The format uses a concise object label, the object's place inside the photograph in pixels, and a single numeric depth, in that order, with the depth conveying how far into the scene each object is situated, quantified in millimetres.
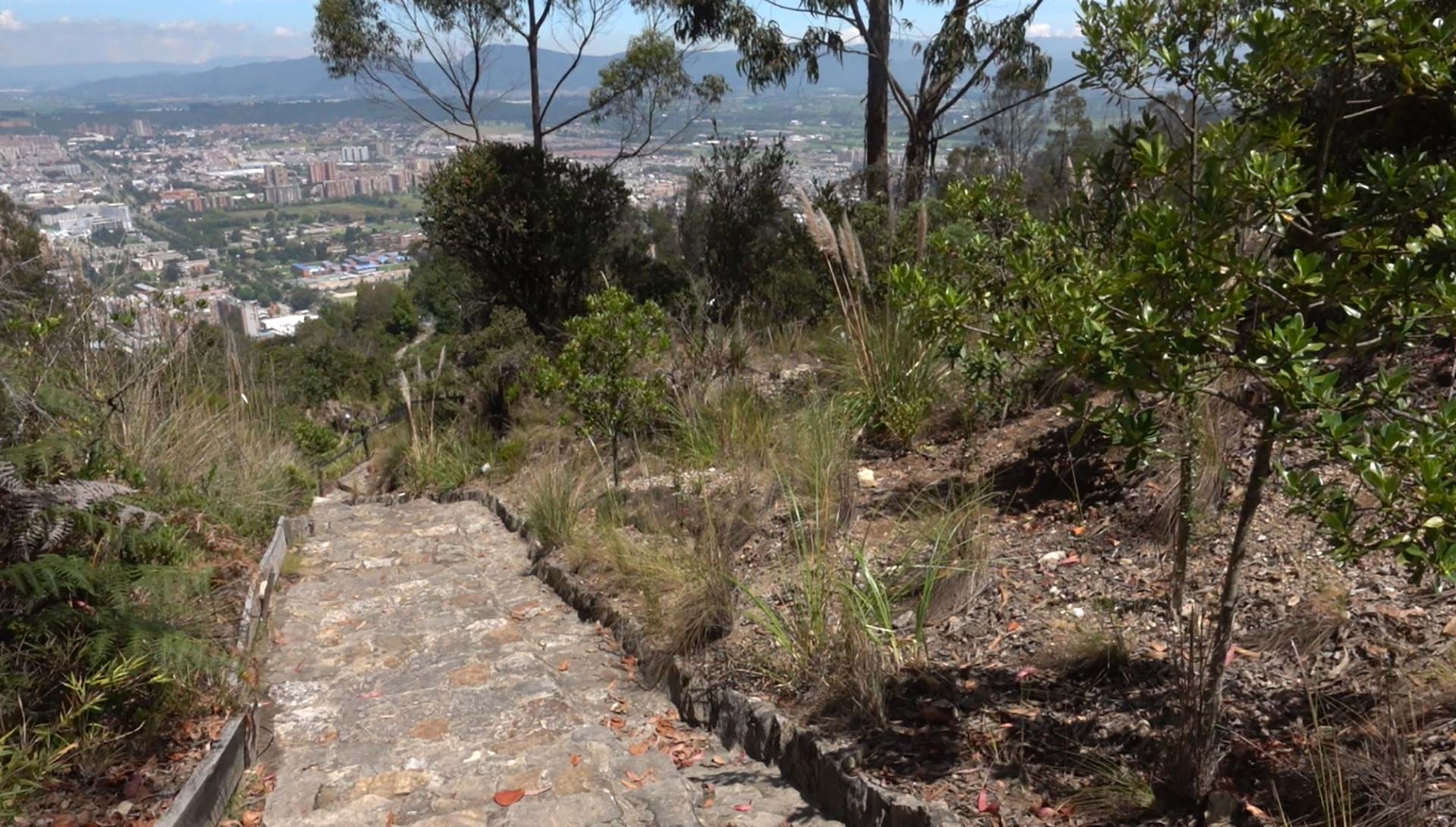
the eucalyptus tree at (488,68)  16234
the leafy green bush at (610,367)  6551
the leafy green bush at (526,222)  13359
